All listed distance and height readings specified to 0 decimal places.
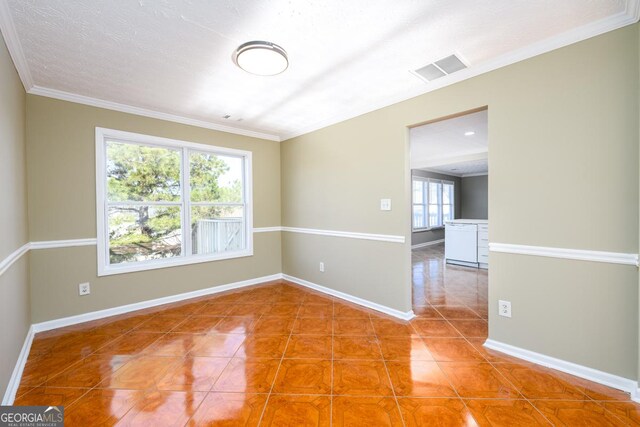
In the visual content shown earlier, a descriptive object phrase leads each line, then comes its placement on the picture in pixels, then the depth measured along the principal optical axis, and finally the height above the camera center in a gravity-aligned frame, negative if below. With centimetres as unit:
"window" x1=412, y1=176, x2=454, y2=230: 800 +25
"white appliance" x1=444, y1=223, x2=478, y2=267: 535 -69
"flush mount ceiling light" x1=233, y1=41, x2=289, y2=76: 195 +116
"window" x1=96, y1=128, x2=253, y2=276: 314 +13
